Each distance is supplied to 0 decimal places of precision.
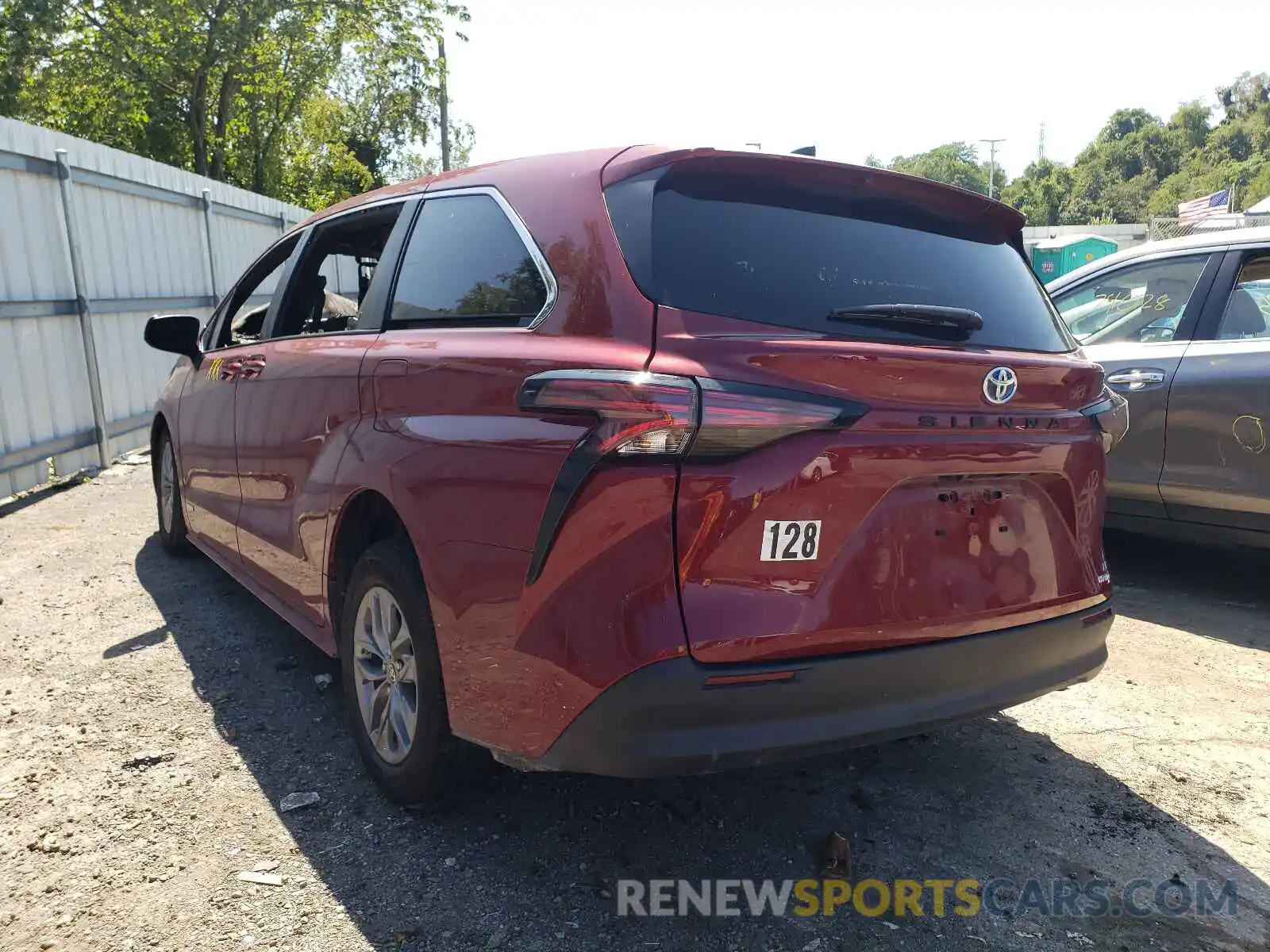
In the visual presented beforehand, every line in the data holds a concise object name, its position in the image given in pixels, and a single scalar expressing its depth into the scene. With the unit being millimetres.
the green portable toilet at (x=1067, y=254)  22750
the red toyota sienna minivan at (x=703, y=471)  1986
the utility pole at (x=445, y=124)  22984
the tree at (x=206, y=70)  20641
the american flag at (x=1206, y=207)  28000
